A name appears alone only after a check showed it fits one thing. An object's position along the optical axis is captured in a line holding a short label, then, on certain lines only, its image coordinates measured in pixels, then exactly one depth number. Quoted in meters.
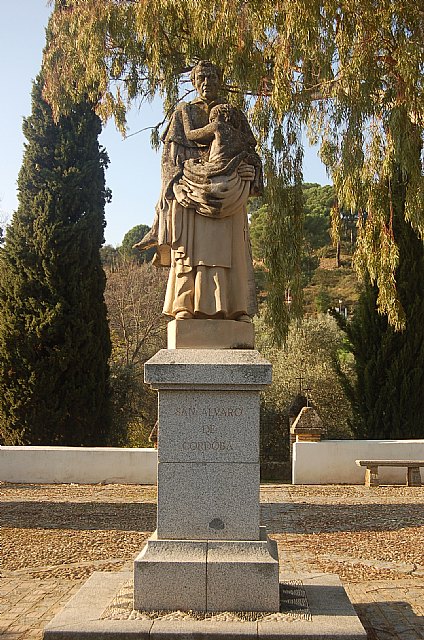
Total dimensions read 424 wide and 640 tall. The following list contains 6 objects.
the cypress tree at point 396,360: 15.35
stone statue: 4.99
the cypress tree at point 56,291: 15.31
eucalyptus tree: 10.20
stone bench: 12.53
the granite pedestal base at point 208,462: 4.54
